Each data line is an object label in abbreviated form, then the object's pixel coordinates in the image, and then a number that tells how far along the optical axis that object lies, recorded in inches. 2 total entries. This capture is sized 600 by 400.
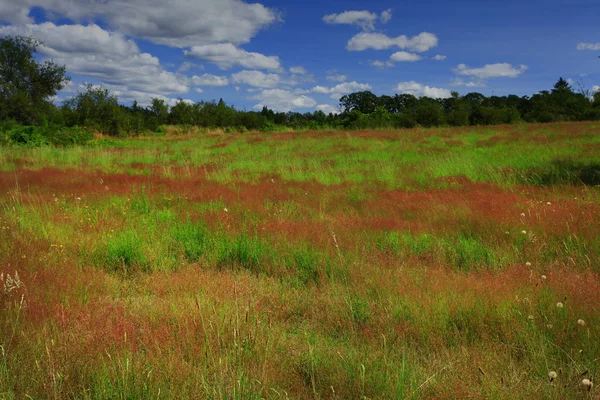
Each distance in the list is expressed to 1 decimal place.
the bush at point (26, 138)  814.5
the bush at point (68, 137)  903.7
